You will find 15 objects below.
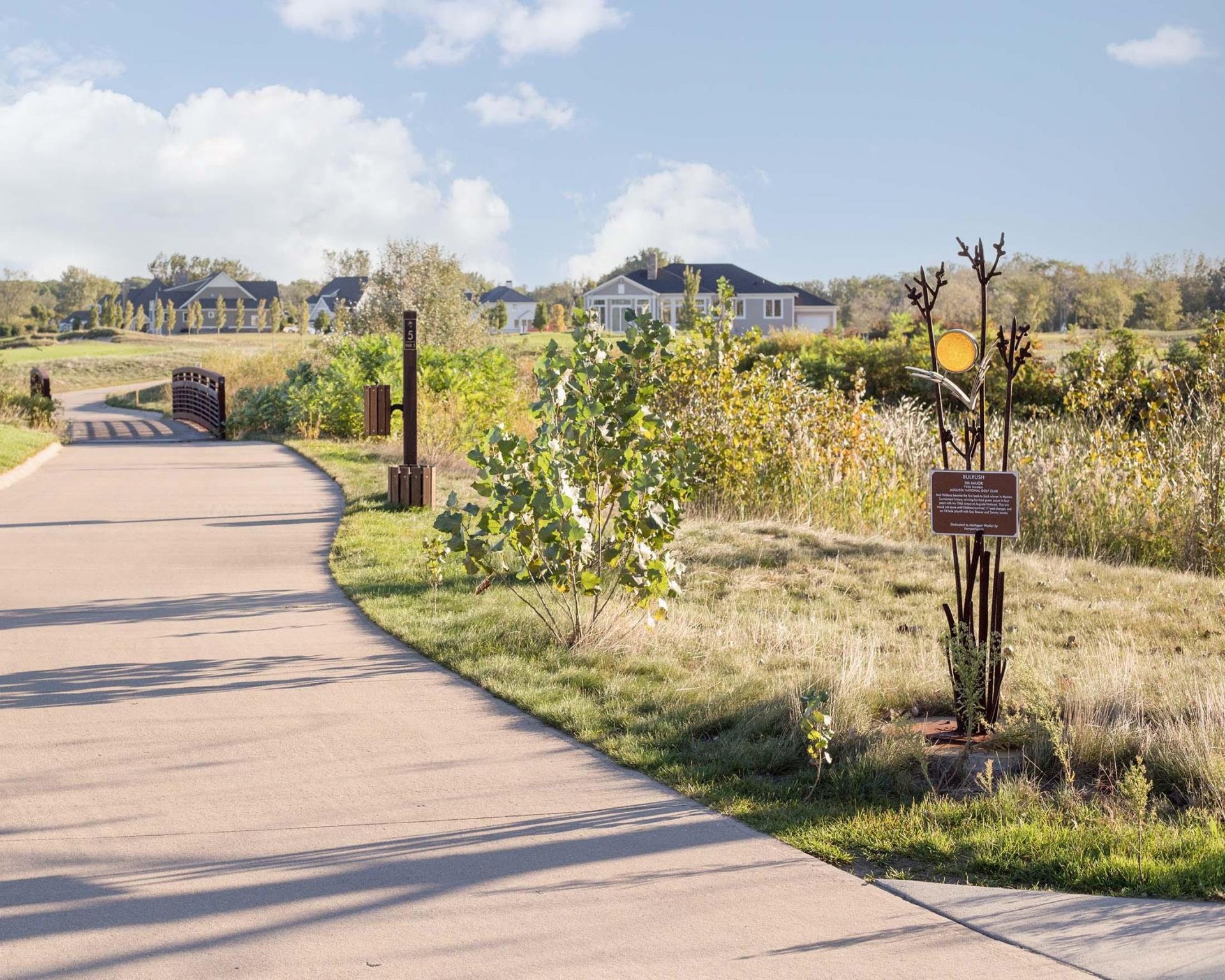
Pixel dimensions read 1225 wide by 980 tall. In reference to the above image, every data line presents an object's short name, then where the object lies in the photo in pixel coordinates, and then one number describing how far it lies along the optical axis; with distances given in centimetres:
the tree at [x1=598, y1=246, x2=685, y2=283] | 9838
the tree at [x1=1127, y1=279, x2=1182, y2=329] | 5741
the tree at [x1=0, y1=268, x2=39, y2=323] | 9462
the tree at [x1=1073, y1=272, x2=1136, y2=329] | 5756
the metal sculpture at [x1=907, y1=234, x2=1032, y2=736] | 560
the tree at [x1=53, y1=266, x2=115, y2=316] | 12225
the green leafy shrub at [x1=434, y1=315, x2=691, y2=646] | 705
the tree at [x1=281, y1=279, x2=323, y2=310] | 12750
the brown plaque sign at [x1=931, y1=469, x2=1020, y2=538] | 546
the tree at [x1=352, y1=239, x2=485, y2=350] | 3125
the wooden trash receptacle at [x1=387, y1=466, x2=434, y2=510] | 1325
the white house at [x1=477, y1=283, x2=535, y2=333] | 11175
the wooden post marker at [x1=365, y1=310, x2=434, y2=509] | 1323
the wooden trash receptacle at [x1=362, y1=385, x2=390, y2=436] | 1419
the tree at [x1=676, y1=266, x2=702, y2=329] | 6969
